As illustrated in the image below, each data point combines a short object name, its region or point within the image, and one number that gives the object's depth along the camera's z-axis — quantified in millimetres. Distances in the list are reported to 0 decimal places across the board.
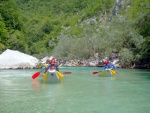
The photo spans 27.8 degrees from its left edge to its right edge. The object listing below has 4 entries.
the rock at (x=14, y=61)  38156
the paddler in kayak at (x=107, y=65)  23931
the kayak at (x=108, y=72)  24016
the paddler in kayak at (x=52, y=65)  18962
